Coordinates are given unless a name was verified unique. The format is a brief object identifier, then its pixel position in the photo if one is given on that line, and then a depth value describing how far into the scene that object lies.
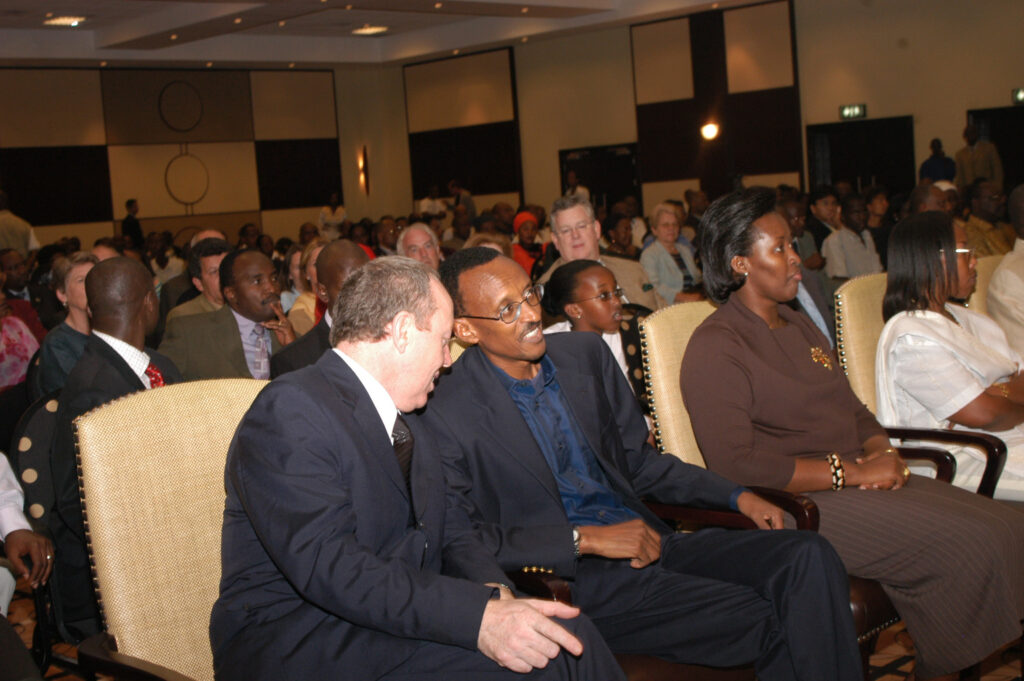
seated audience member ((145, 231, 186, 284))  10.73
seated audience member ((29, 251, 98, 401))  3.54
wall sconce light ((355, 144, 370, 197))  18.50
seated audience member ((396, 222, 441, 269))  5.22
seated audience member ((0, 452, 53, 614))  2.41
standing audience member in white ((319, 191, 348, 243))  14.97
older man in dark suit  1.69
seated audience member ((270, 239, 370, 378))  3.64
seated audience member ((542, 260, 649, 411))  3.80
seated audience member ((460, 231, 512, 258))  5.66
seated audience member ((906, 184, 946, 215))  6.41
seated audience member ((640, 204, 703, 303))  6.94
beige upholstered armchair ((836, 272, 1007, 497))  3.46
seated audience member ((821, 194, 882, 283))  7.70
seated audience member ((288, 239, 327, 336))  5.27
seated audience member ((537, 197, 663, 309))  4.89
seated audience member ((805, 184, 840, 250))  8.38
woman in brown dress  2.42
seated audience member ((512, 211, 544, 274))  9.41
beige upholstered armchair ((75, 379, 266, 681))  1.97
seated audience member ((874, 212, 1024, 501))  3.04
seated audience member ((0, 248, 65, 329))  7.28
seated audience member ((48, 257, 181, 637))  2.53
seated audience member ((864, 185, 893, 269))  8.68
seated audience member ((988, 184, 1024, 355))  3.93
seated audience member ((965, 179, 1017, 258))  6.72
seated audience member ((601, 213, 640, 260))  8.20
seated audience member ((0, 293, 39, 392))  5.47
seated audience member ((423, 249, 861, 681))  2.22
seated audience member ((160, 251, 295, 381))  4.09
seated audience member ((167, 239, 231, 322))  5.02
